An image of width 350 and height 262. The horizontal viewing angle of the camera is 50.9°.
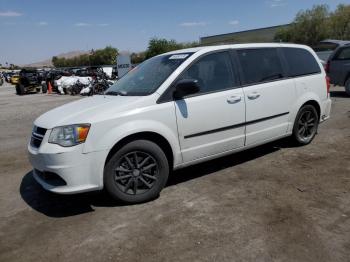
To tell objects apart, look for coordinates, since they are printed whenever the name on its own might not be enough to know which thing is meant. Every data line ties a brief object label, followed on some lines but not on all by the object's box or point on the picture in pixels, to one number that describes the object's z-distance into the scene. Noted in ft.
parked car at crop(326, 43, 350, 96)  38.65
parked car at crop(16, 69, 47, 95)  89.71
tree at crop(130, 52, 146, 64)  288.02
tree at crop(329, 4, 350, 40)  191.66
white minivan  12.69
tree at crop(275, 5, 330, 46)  199.31
